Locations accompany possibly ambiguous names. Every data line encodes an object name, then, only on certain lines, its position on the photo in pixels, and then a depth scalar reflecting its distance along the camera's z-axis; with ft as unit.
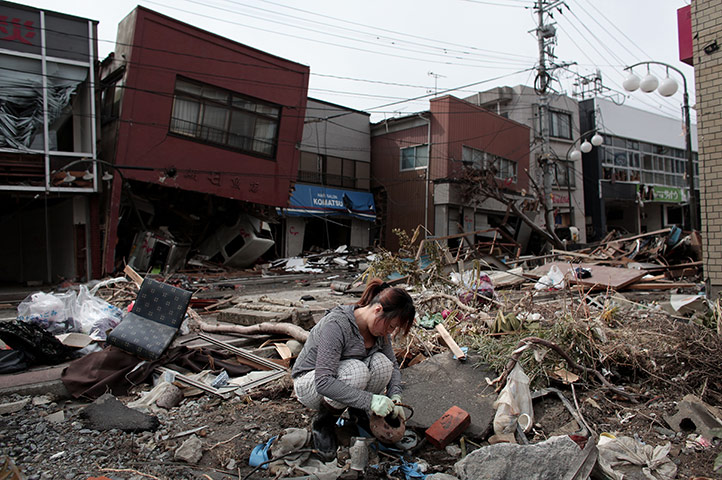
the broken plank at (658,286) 29.17
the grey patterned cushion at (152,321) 15.10
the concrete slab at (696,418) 10.14
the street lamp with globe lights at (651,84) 33.44
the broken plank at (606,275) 28.63
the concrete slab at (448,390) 11.15
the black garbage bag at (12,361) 14.85
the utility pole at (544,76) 60.75
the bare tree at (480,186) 65.21
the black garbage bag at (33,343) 15.66
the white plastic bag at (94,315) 19.20
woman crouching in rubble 8.78
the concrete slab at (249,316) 19.80
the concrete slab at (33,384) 13.39
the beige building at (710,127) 22.76
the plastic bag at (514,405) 10.49
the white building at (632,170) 92.53
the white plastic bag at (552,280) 28.86
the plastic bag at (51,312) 19.08
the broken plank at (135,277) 23.77
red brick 10.03
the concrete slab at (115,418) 11.00
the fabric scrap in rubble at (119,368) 13.73
